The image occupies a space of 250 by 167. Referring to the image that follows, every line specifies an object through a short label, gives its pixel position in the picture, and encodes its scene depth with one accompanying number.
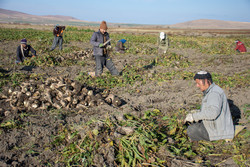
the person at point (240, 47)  14.55
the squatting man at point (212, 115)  3.03
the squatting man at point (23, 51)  8.20
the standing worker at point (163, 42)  10.40
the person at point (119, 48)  12.24
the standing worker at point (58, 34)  12.10
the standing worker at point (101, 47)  6.66
